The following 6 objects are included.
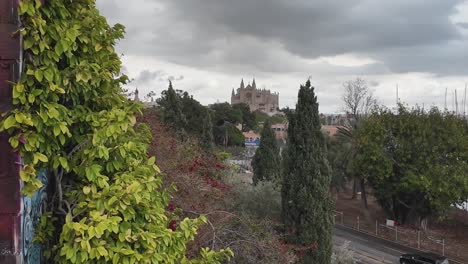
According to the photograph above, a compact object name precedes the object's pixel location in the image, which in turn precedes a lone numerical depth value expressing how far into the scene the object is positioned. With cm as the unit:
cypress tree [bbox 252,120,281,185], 2162
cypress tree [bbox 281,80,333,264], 1084
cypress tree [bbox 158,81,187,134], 2106
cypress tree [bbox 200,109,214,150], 2023
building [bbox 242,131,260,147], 6028
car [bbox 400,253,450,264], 1617
